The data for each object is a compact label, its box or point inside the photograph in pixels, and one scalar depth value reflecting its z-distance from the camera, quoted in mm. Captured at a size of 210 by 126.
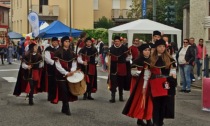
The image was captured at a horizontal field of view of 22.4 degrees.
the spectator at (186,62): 17312
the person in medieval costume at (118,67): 14789
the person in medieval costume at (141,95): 9781
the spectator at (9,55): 35956
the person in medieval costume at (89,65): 15273
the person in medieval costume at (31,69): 14062
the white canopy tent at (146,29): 21469
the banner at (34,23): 26844
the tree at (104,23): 56475
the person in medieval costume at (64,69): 12086
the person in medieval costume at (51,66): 12508
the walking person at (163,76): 9438
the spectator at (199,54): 21547
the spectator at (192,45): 17697
